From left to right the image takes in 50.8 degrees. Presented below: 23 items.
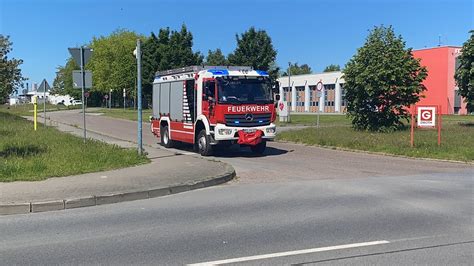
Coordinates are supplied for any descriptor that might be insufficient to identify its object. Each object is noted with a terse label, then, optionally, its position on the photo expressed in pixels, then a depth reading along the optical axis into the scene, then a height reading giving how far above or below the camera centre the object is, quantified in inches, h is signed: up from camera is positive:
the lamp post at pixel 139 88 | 583.8 +27.0
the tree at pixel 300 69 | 6470.0 +568.8
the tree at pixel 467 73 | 1139.9 +89.9
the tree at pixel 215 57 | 4495.6 +538.3
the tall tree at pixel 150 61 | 2605.8 +264.7
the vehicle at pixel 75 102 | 4584.9 +80.1
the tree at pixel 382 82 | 1006.4 +61.2
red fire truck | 651.5 +5.9
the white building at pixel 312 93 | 3225.9 +131.6
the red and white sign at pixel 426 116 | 732.0 -6.0
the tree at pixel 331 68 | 5994.1 +532.0
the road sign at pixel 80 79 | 707.4 +46.3
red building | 2546.8 +170.6
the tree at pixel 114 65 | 3380.9 +320.7
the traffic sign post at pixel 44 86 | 1114.1 +55.1
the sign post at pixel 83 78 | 704.8 +46.8
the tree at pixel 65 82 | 4269.7 +280.3
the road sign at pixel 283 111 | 1549.0 +1.2
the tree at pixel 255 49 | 2174.0 +272.4
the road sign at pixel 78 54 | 663.1 +76.7
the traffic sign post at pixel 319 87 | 1158.5 +57.0
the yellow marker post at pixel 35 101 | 1053.9 +20.9
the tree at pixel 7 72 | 1749.5 +147.9
